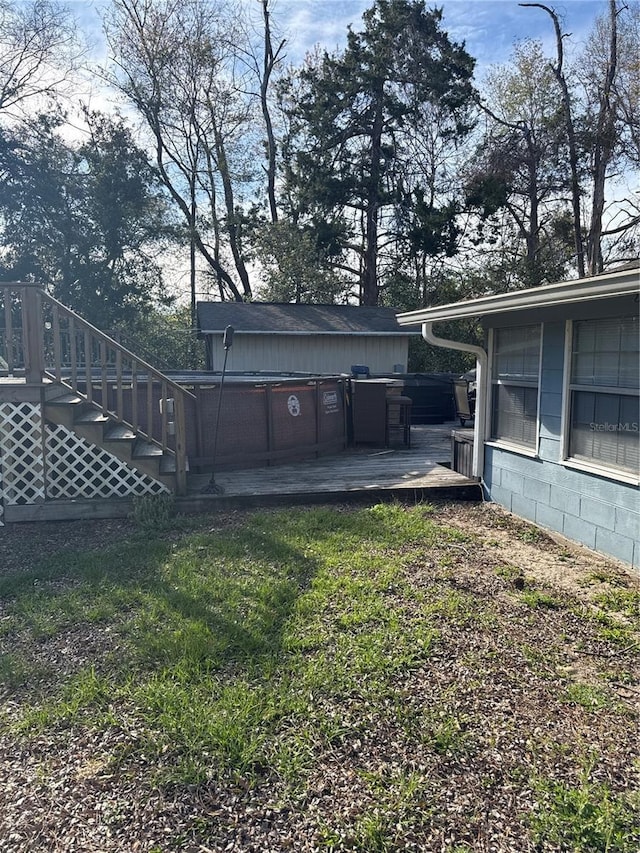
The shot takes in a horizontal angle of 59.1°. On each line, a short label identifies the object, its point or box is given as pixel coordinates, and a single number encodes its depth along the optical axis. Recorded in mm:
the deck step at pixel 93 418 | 5629
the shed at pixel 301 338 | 14133
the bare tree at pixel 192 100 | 19219
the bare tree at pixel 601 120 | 16141
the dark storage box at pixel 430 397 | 12859
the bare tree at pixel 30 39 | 16109
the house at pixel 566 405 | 3961
